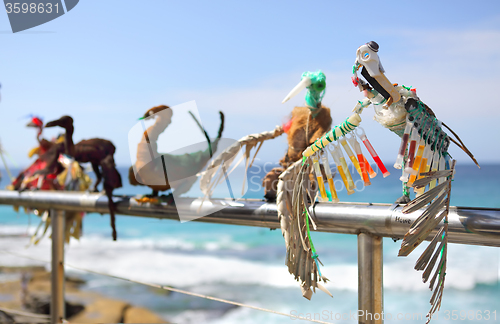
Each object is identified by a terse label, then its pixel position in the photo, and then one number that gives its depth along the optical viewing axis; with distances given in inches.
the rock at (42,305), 78.0
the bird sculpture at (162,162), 39.9
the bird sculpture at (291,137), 35.0
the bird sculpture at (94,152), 47.4
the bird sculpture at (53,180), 62.2
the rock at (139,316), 90.2
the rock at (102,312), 83.6
